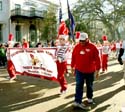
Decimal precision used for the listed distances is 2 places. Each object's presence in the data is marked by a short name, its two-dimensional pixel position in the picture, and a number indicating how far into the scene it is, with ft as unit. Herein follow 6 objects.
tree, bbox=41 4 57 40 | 67.93
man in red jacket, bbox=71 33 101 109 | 14.21
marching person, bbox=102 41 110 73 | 28.12
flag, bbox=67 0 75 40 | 29.62
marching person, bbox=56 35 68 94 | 17.54
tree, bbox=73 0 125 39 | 82.67
